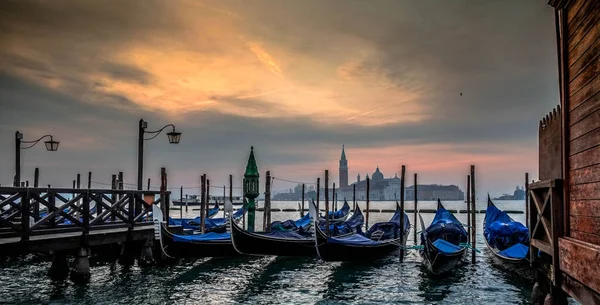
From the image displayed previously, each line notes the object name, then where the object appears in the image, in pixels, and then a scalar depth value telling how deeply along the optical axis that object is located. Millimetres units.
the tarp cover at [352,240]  13248
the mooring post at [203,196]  17656
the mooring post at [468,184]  18372
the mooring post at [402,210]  14664
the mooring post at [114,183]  22072
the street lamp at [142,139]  12062
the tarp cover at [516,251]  11702
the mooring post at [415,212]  16912
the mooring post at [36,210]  10120
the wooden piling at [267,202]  18969
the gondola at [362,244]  13031
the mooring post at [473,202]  14000
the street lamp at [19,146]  12812
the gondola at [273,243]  12453
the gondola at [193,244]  12281
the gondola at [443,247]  12117
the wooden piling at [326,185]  17419
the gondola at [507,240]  11821
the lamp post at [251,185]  18078
